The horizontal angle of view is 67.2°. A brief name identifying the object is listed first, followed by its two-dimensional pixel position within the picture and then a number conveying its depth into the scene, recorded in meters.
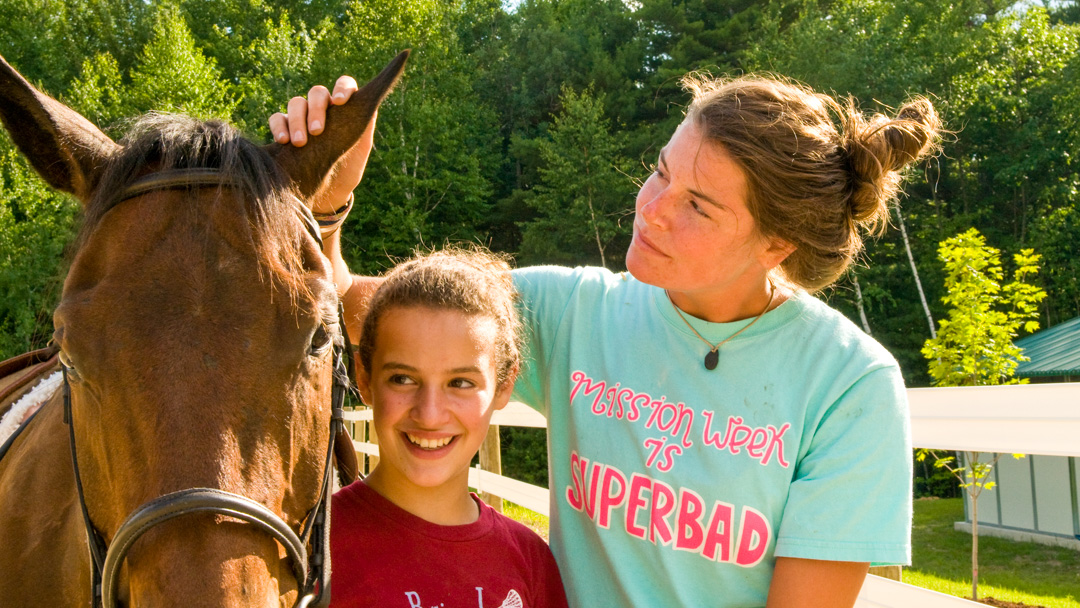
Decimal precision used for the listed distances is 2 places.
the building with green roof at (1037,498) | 12.49
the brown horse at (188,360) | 1.32
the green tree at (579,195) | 28.36
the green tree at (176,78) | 21.86
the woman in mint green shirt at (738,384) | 1.81
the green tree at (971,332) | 11.95
